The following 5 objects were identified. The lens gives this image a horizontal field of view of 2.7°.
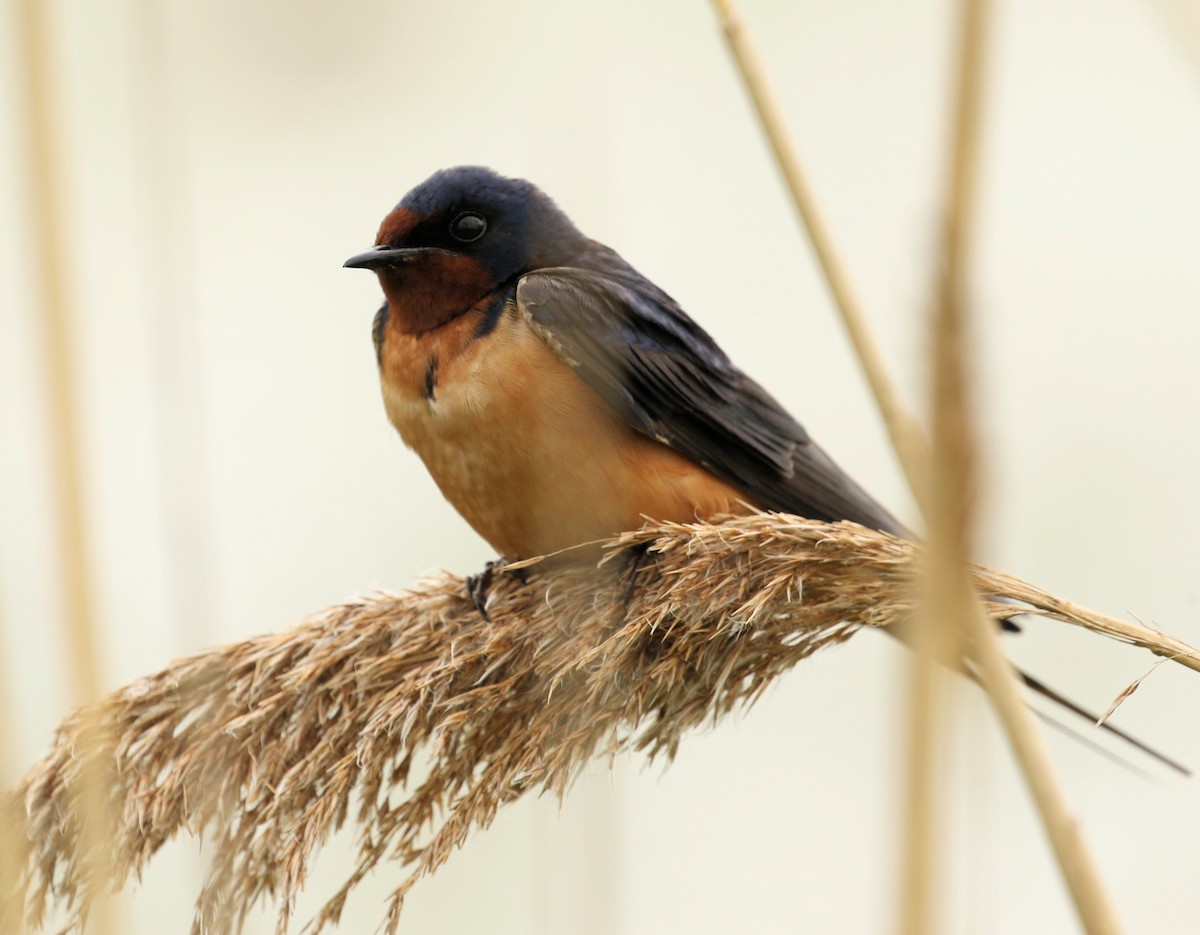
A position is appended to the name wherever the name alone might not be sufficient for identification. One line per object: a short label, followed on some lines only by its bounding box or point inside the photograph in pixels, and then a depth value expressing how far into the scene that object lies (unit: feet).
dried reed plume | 10.69
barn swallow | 10.87
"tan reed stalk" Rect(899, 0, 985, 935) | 4.85
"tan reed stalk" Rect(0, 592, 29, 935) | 8.08
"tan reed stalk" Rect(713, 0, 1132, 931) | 6.94
